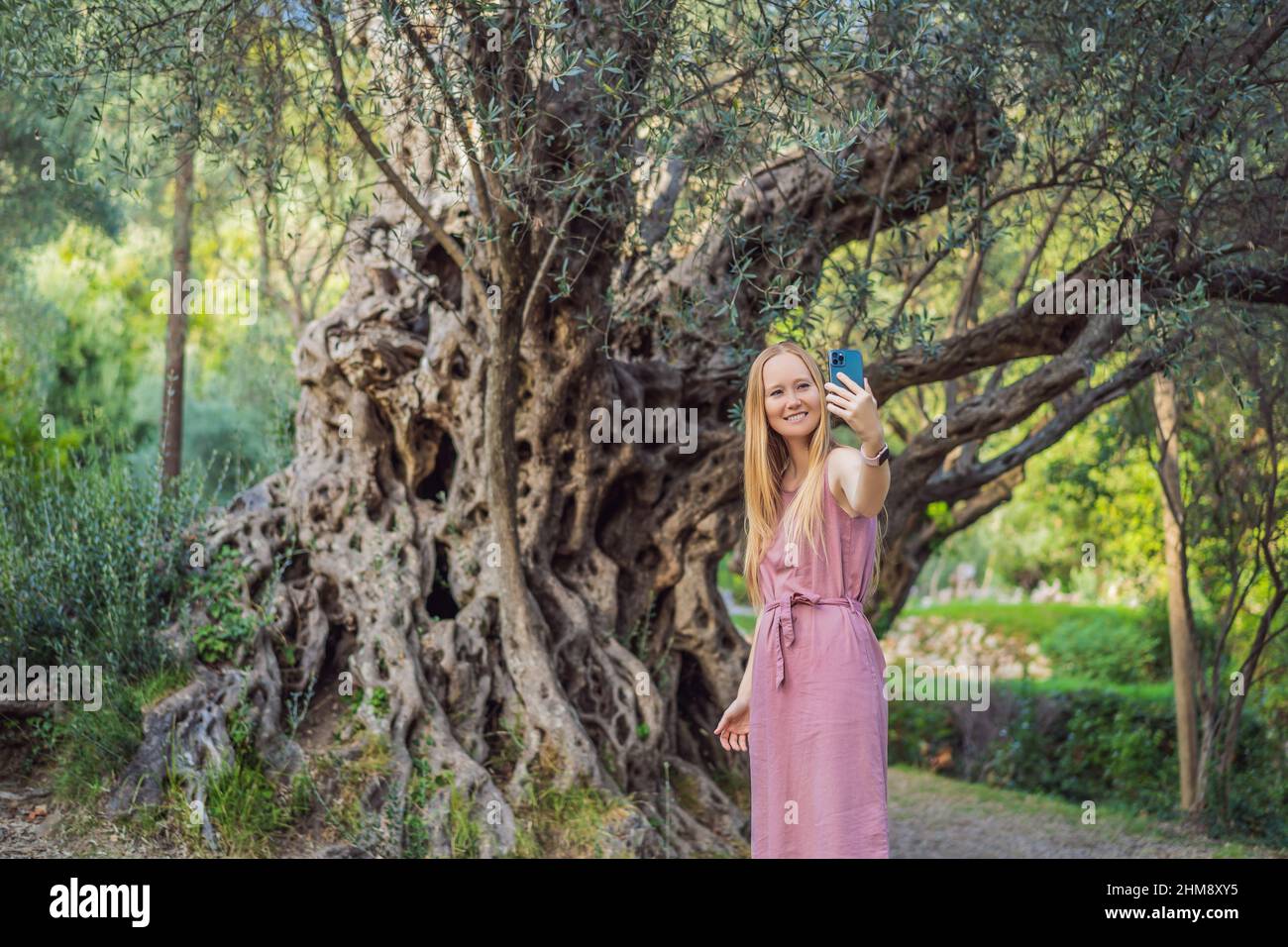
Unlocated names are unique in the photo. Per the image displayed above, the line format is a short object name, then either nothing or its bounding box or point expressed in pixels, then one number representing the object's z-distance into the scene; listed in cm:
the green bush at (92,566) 737
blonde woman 387
